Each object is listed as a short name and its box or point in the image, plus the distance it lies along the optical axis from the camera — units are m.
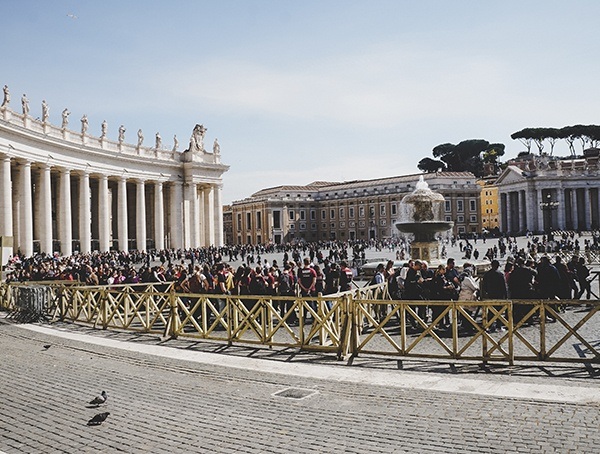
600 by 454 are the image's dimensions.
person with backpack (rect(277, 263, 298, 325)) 15.95
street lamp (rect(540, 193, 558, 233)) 72.22
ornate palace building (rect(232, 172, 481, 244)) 112.56
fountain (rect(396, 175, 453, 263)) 26.19
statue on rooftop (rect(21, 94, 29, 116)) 44.34
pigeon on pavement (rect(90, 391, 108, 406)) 8.16
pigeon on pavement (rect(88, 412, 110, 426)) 7.46
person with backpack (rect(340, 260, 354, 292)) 15.07
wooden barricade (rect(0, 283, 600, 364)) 10.25
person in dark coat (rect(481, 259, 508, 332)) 13.23
